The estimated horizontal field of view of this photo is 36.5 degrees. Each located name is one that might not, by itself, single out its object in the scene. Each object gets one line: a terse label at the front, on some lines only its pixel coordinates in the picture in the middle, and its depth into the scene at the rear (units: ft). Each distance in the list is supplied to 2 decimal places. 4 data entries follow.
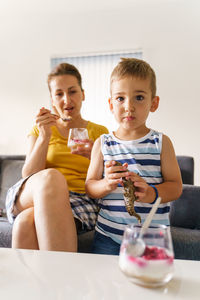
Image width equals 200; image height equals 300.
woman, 3.65
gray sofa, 4.82
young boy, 3.76
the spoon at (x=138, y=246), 1.80
